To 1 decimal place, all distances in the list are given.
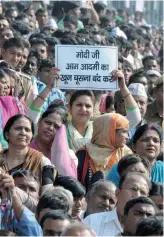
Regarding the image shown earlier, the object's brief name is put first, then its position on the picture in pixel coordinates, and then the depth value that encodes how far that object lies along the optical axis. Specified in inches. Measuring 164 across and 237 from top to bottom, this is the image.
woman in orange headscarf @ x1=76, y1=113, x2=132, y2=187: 539.7
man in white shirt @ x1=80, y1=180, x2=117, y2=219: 476.8
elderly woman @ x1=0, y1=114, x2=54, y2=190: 505.8
